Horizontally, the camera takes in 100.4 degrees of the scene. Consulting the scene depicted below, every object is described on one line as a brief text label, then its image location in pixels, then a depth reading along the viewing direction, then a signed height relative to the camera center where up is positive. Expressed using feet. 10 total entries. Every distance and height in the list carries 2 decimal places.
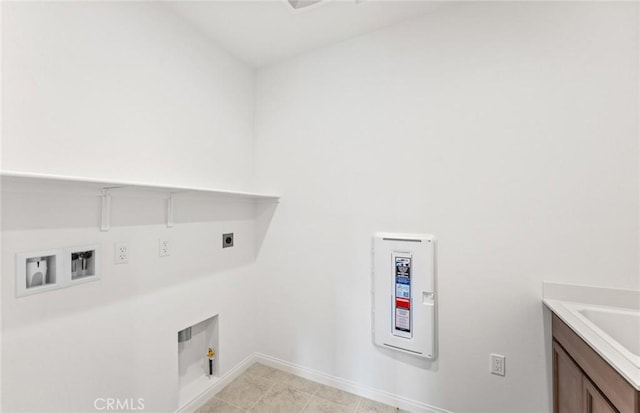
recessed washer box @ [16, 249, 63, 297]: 3.61 -0.87
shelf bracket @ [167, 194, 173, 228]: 5.53 -0.03
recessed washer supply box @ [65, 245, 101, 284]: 4.06 -0.85
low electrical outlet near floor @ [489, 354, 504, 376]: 5.11 -3.01
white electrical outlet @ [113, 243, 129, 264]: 4.66 -0.79
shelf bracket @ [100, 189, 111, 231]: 4.46 -0.01
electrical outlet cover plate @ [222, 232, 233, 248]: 6.85 -0.80
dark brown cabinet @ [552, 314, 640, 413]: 2.89 -2.25
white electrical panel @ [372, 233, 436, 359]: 5.61 -1.86
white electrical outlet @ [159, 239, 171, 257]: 5.39 -0.79
